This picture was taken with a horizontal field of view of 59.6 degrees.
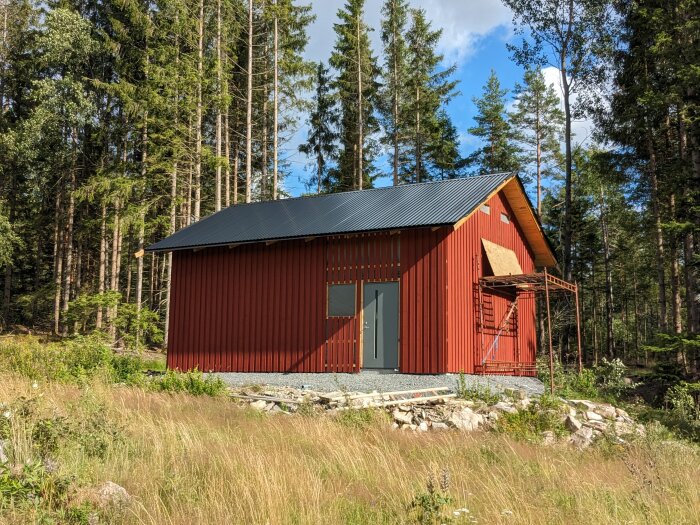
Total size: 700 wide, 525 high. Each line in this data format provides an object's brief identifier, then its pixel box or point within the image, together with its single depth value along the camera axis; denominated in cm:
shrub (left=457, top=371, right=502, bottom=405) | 1168
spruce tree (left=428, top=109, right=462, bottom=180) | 3516
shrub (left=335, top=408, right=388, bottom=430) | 894
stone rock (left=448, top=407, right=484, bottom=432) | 955
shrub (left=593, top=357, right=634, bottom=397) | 1567
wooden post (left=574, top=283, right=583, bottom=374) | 1568
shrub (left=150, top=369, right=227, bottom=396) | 1219
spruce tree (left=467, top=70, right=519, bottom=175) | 3762
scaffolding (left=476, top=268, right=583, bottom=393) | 1576
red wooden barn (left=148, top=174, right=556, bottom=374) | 1492
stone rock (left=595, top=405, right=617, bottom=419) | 1136
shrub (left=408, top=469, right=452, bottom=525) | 447
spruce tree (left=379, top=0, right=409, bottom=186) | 3269
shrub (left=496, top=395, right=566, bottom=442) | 909
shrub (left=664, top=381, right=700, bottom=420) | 1233
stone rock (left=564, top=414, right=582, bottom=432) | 953
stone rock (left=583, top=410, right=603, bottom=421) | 1072
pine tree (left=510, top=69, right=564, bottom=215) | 3697
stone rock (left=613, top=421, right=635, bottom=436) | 966
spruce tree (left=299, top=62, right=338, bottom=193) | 3566
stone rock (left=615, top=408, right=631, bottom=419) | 1189
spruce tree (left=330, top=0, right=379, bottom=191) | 3256
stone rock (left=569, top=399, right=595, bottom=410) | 1155
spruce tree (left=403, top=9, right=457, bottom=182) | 3322
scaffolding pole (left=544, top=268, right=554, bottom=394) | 1349
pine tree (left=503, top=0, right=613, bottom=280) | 2402
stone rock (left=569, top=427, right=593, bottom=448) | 875
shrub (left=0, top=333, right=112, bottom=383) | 1303
